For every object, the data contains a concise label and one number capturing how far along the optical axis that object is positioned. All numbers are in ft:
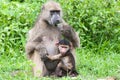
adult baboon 38.42
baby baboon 37.65
